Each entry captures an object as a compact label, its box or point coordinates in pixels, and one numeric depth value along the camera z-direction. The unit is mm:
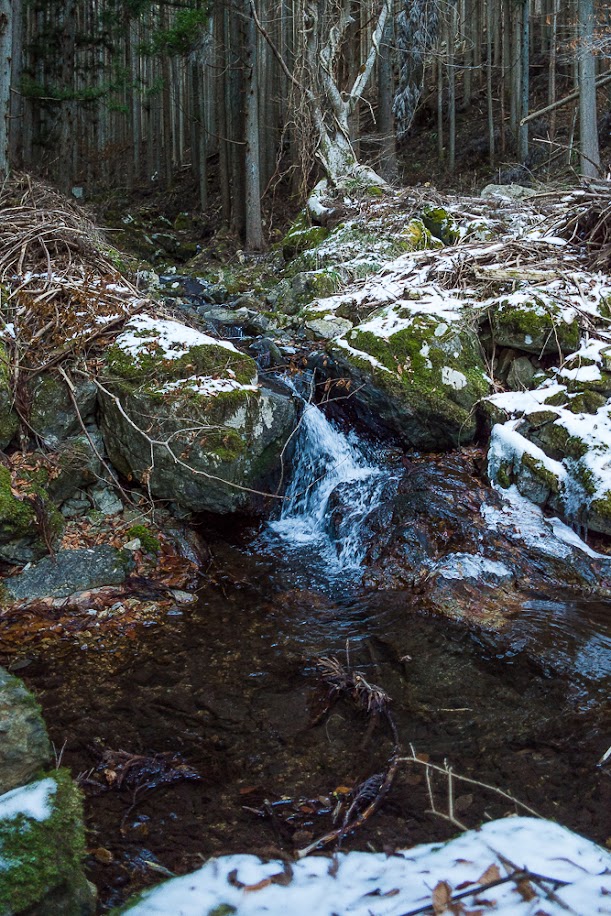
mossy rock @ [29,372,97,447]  5633
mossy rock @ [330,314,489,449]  6164
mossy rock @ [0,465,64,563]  4843
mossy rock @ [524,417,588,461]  5469
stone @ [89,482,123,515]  5664
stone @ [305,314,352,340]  7691
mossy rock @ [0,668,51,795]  2615
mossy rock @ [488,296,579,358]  6305
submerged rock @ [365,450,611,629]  4812
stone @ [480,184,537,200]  12023
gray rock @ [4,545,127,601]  4766
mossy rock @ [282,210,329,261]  11070
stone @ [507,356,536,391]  6379
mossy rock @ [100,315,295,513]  5434
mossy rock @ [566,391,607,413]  5711
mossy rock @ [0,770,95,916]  1963
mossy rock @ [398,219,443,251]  9102
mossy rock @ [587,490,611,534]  5035
